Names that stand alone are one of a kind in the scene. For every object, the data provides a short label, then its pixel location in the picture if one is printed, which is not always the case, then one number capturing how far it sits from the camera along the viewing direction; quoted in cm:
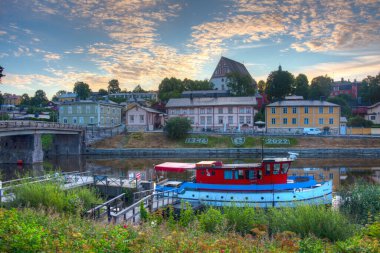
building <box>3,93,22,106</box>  18861
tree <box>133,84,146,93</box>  17850
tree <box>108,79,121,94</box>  17419
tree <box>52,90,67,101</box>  17550
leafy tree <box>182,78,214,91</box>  11716
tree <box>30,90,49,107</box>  14709
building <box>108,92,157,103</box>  16188
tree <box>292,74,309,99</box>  10288
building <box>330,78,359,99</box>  13989
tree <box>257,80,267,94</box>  13569
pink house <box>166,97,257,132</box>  8144
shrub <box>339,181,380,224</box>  1683
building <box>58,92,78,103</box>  14835
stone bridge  5002
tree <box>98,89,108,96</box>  16714
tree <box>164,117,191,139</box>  7056
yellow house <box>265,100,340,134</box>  7419
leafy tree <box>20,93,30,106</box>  15448
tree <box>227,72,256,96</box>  10038
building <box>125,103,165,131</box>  8444
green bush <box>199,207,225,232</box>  1450
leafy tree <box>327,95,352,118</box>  9325
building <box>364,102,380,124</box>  8850
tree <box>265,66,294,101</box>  9762
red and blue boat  2198
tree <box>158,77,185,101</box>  11706
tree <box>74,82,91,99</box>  13925
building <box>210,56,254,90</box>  13005
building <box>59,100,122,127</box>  8700
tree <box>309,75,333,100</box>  10338
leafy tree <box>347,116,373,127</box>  7738
